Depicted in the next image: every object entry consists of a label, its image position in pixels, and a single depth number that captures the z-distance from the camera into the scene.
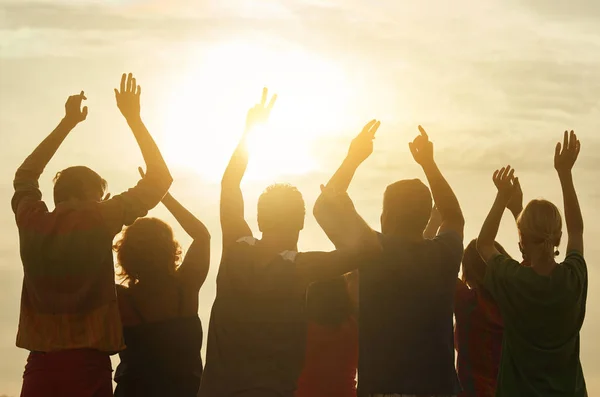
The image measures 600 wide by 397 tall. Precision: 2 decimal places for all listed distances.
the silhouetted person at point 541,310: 6.82
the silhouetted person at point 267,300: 6.18
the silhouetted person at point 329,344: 8.33
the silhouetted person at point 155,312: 7.30
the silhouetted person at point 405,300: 6.51
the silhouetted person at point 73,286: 6.47
